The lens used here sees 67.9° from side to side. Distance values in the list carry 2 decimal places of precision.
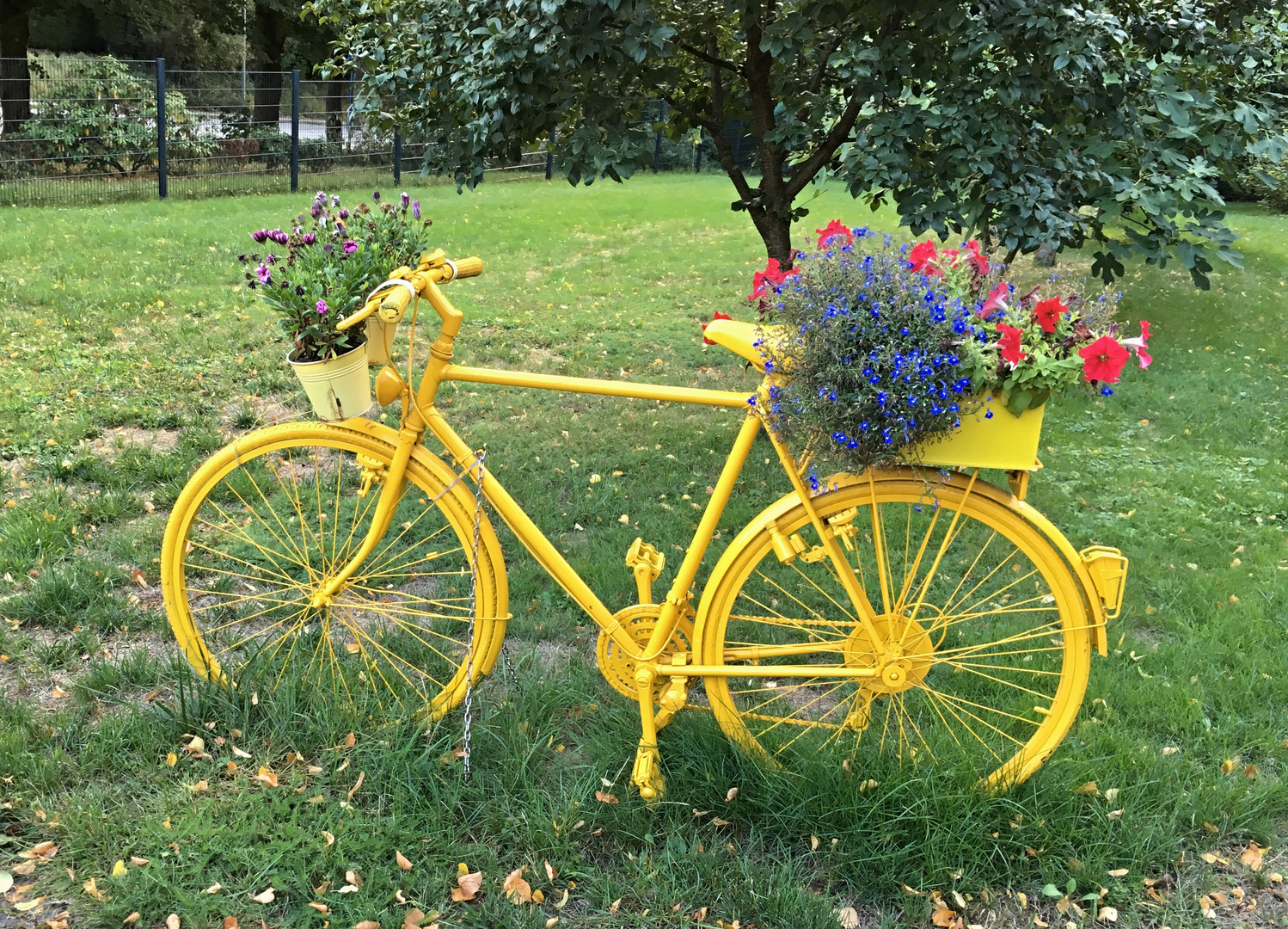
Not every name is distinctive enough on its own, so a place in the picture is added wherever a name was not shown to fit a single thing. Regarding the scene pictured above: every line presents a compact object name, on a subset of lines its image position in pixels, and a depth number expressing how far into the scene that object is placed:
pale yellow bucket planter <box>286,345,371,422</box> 2.47
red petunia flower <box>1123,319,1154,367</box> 2.13
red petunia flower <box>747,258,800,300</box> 2.49
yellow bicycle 2.47
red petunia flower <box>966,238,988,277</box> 2.37
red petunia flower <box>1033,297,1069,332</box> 2.17
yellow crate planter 2.25
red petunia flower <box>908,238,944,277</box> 2.36
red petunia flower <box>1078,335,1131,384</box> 2.08
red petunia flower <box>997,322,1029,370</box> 2.12
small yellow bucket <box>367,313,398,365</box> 2.57
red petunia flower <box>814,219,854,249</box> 2.40
